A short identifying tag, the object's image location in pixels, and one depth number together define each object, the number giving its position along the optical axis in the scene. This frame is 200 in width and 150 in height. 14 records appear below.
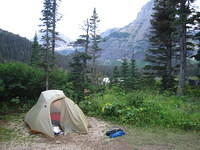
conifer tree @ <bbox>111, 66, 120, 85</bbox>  15.86
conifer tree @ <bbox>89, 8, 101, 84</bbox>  17.52
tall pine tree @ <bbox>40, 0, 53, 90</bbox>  9.28
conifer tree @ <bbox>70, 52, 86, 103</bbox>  9.37
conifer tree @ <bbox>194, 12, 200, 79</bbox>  10.62
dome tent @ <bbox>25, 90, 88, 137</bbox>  5.60
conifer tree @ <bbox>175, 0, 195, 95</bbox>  10.31
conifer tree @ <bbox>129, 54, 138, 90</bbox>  12.95
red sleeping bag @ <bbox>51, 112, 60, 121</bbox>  6.31
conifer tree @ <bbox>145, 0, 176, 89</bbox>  13.07
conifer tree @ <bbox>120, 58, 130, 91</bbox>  13.14
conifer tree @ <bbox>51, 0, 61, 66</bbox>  10.48
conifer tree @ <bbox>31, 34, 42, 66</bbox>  9.39
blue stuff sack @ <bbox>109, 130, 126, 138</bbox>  5.37
